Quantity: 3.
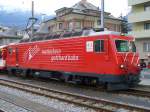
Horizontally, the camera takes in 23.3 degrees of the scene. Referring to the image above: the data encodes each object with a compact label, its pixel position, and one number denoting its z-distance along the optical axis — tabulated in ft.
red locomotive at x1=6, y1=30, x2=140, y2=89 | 55.11
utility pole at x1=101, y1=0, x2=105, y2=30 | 80.58
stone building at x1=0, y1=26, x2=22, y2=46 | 288.51
